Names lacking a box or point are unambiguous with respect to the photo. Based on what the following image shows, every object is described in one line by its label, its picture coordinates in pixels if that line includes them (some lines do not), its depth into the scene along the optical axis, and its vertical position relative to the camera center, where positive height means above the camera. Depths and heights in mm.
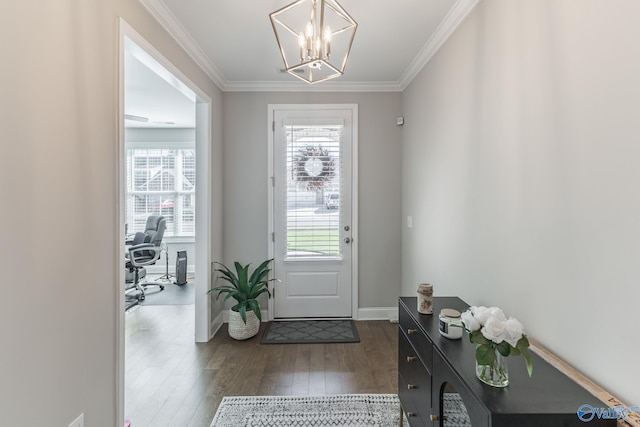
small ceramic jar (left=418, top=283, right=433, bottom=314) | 1698 -476
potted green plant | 3088 -871
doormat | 3088 -1266
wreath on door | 3547 +507
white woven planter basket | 3090 -1150
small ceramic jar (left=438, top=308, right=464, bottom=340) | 1392 -518
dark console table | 915 -592
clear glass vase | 1043 -541
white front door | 3543 +1
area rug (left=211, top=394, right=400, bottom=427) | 1971 -1323
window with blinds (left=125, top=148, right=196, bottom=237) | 5965 +425
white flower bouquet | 1000 -420
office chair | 4468 -623
